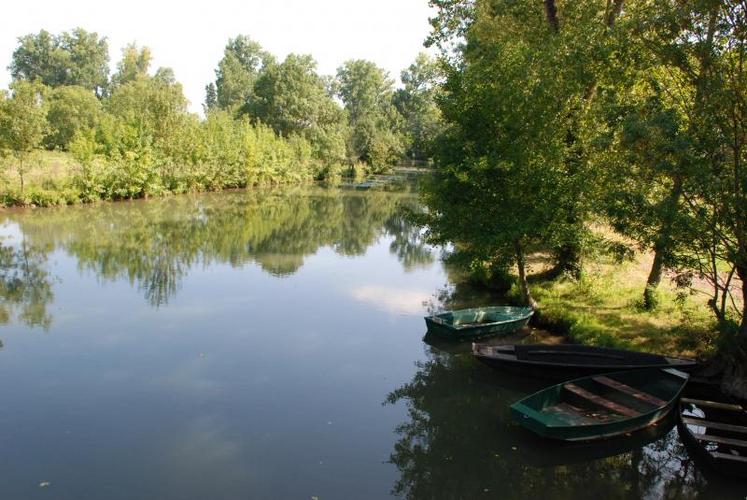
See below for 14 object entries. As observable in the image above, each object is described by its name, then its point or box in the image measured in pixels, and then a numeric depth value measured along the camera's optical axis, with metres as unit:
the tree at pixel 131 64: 104.44
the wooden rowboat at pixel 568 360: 12.37
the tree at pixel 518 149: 15.97
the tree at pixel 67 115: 62.41
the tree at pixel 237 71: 112.12
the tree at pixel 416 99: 92.56
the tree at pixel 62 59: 105.81
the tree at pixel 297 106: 77.38
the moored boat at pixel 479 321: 15.35
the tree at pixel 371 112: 85.31
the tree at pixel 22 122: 33.09
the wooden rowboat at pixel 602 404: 10.00
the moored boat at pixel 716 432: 9.16
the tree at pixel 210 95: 124.63
